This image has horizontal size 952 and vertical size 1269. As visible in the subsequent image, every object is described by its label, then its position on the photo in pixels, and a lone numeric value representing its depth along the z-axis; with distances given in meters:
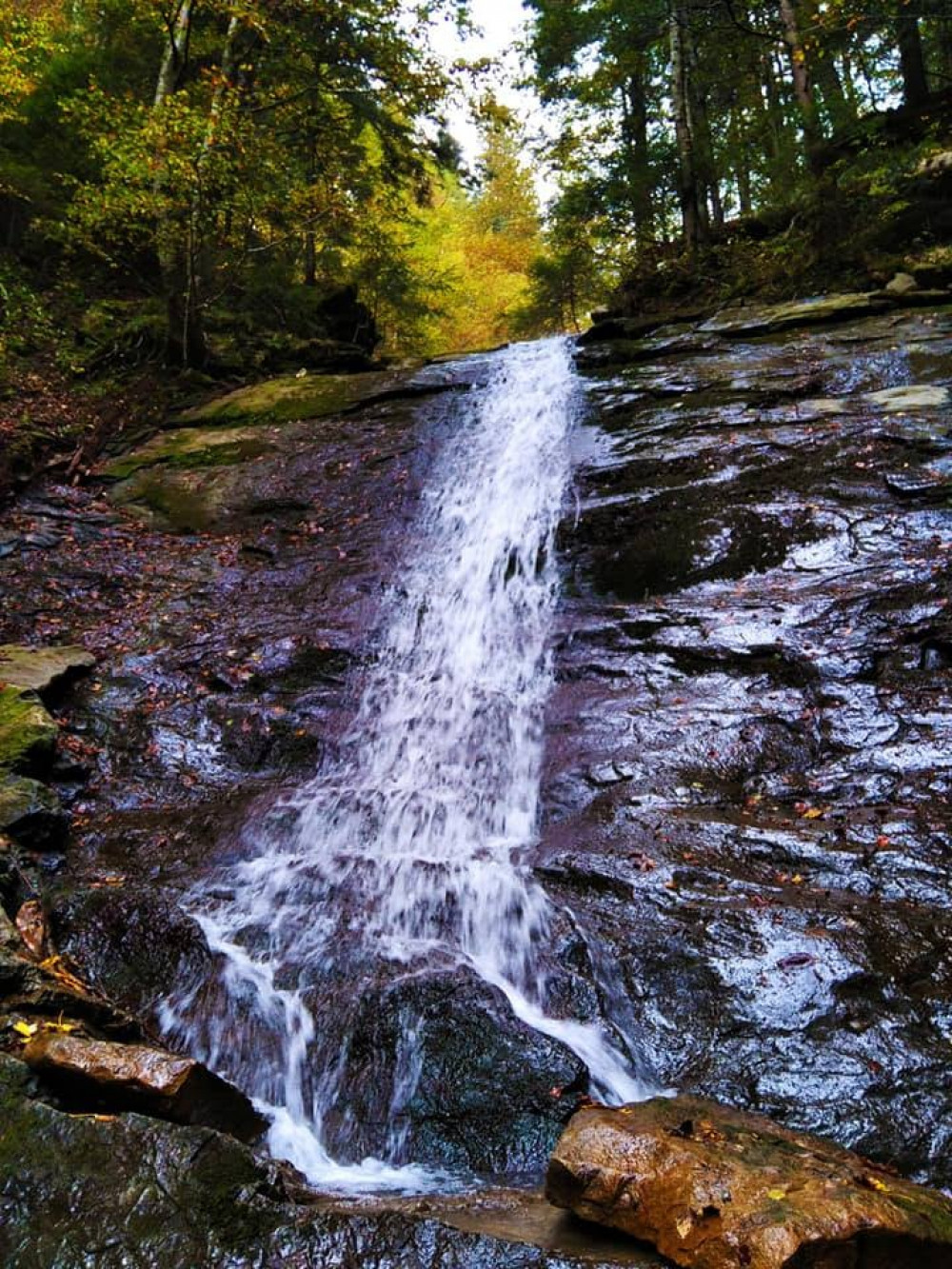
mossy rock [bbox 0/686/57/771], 5.35
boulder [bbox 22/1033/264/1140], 2.49
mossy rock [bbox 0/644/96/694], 6.23
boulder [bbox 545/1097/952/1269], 1.93
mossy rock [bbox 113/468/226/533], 9.63
